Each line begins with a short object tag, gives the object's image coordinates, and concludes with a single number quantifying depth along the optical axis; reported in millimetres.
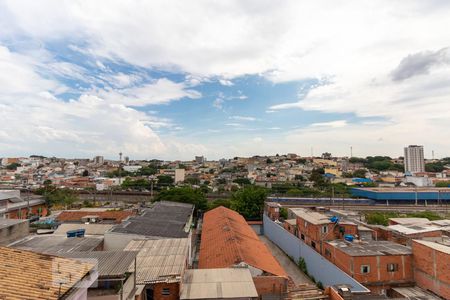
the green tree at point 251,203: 33406
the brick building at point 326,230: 19484
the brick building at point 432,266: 13938
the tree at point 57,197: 39156
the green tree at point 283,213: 31155
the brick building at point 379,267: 15493
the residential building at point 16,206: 31297
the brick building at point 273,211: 29603
